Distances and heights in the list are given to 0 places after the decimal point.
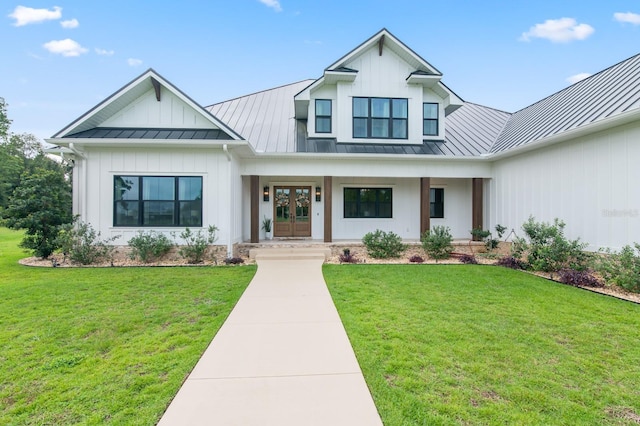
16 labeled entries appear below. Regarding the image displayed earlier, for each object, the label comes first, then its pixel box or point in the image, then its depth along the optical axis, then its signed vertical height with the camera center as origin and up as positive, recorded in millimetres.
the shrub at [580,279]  7188 -1548
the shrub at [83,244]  9578 -1028
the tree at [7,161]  31130 +5567
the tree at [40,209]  9695 +54
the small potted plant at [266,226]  13406 -609
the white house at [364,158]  8438 +1871
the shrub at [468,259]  10273 -1567
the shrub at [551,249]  8086 -972
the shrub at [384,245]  10938 -1161
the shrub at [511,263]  9430 -1543
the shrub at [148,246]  9594 -1083
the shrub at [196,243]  9812 -1016
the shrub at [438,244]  10641 -1068
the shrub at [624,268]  6496 -1200
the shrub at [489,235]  11539 -854
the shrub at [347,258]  10367 -1542
